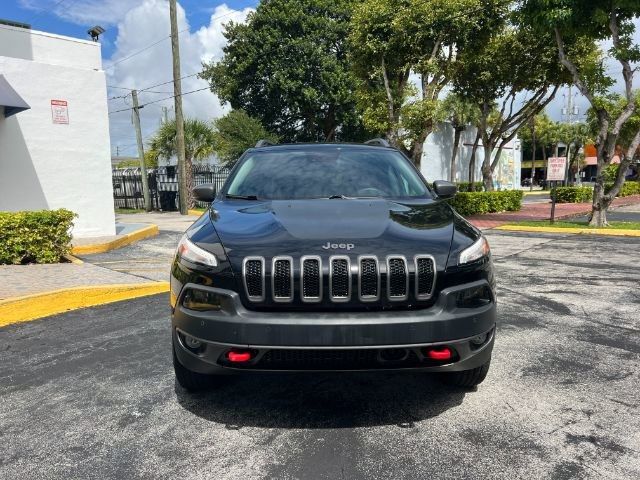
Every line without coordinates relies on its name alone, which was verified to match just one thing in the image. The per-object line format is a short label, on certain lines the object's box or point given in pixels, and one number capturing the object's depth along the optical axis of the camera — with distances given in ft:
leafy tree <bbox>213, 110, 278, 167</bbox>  93.50
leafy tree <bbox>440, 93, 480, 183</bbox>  109.40
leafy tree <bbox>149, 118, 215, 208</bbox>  85.10
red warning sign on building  35.06
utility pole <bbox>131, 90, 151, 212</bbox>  85.05
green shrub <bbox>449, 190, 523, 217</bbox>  65.98
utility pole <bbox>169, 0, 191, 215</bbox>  72.49
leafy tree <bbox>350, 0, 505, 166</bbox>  52.26
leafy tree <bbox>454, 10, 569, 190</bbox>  62.80
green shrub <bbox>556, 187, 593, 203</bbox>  92.17
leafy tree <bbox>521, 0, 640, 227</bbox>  40.83
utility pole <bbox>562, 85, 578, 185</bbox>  173.99
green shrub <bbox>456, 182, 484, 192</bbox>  111.56
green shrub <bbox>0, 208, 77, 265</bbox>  25.49
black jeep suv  8.57
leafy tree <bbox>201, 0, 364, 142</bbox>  94.89
